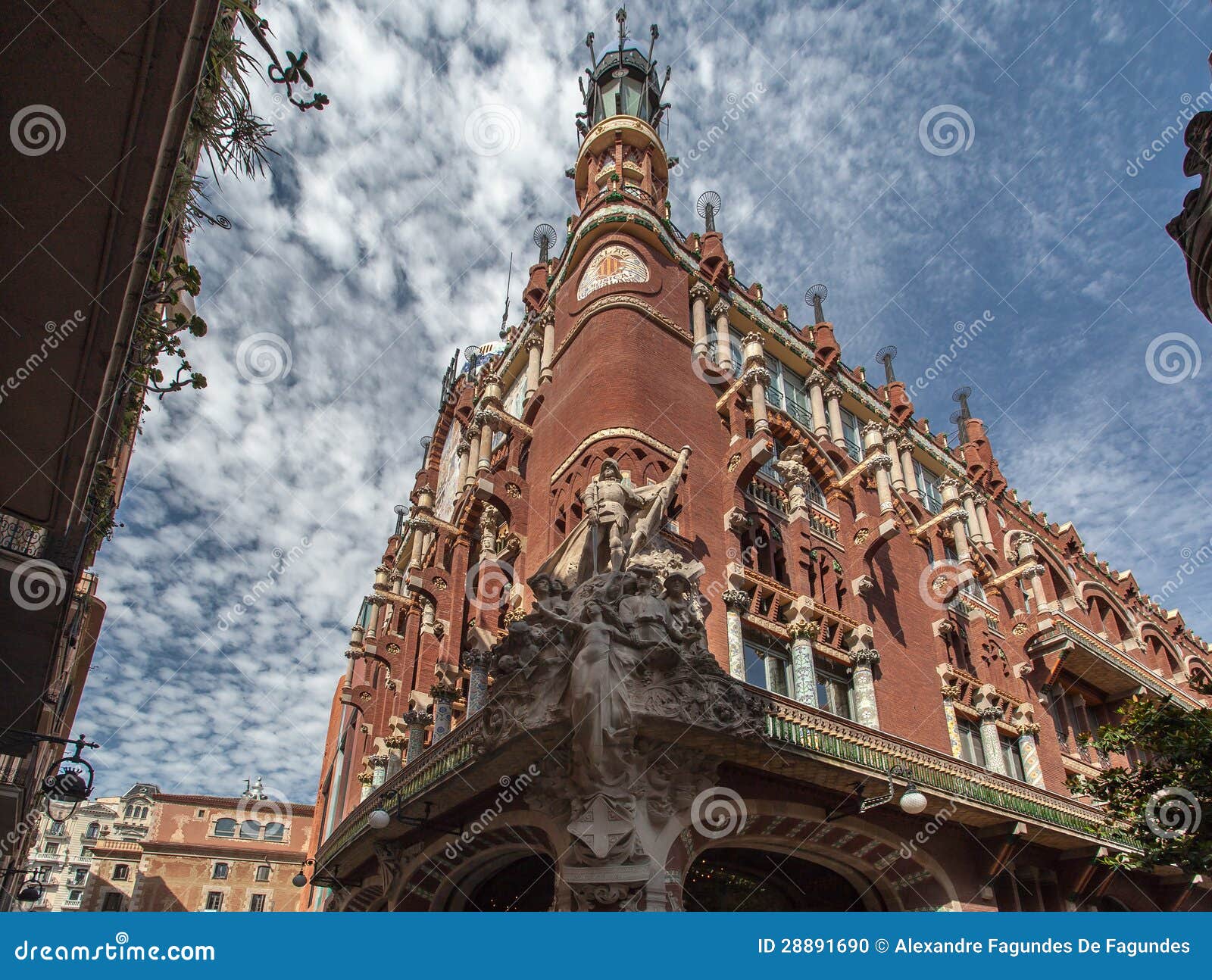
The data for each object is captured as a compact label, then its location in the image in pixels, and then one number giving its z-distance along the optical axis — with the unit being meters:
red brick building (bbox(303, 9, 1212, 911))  13.29
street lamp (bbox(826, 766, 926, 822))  14.87
